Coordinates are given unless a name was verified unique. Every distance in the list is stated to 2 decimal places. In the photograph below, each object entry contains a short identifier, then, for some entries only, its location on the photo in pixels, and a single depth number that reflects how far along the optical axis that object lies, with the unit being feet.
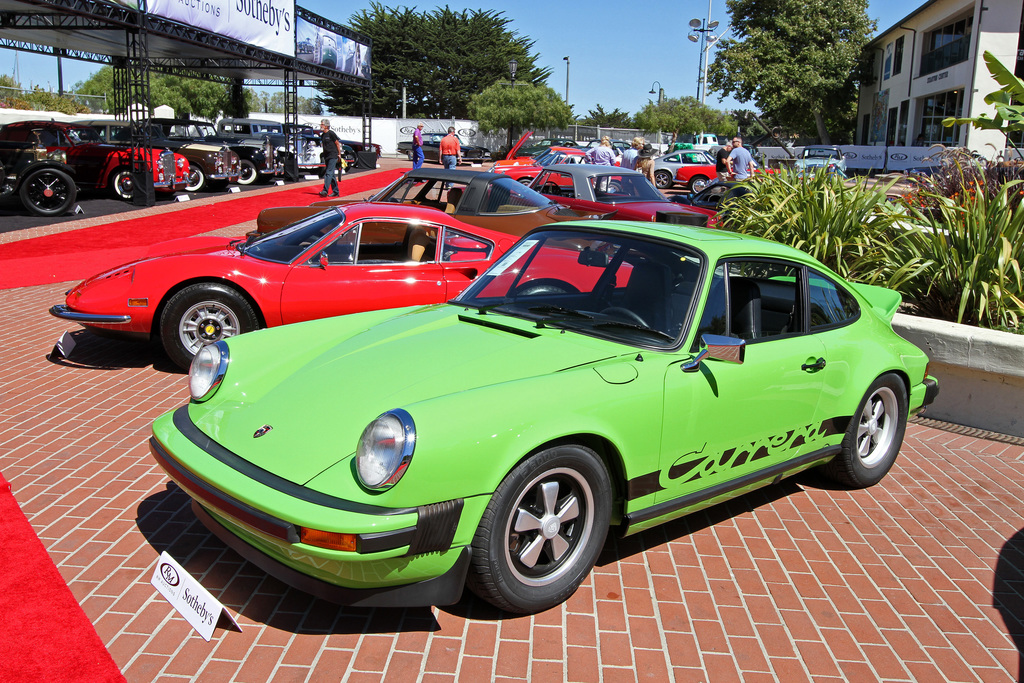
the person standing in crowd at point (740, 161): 47.65
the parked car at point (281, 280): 19.17
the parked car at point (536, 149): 92.01
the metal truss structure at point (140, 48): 51.72
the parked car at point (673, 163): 89.97
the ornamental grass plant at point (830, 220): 23.07
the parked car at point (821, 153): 93.20
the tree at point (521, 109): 153.38
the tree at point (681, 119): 203.72
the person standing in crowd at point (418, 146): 74.89
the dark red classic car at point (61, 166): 46.83
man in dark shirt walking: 58.23
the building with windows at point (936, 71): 95.91
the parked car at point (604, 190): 35.19
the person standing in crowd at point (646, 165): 53.98
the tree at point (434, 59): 214.28
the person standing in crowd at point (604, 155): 59.31
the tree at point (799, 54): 145.69
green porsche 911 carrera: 8.91
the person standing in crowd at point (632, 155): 57.56
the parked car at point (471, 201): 29.35
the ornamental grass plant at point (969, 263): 19.80
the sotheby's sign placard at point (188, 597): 9.41
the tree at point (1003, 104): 26.50
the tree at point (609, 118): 230.89
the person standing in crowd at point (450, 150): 68.69
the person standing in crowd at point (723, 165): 48.70
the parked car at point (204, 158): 62.08
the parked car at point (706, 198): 50.57
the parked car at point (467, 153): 132.26
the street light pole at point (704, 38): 143.95
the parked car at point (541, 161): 62.18
